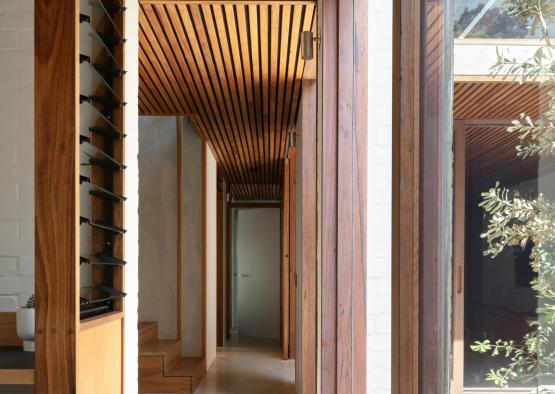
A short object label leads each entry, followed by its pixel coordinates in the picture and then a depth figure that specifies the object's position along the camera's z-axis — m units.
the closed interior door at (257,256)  14.48
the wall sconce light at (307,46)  3.35
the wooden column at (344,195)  2.58
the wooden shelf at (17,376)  1.96
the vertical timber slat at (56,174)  2.01
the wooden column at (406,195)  1.11
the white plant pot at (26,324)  2.25
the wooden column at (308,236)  5.13
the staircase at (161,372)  6.40
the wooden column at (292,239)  8.17
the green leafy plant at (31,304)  2.41
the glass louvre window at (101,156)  2.31
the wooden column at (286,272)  8.84
